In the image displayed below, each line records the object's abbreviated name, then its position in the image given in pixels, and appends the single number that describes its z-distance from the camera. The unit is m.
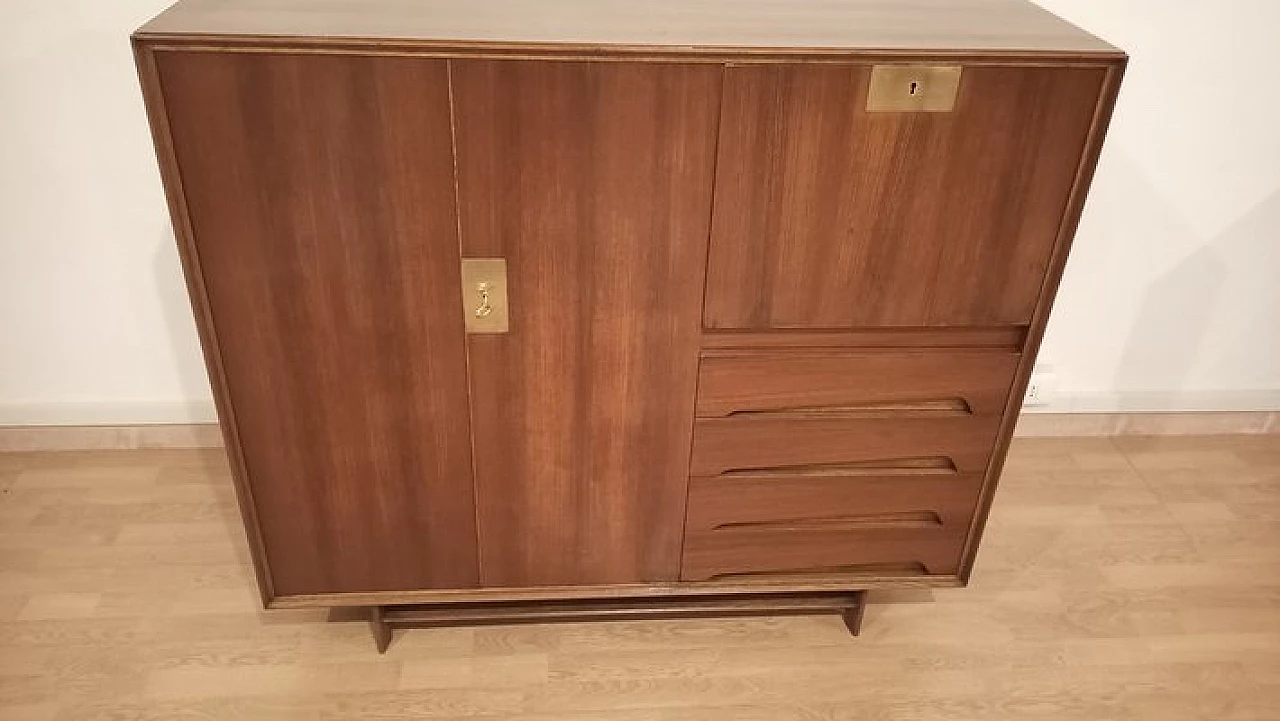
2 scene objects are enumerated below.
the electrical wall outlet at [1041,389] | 2.23
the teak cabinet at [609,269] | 1.11
